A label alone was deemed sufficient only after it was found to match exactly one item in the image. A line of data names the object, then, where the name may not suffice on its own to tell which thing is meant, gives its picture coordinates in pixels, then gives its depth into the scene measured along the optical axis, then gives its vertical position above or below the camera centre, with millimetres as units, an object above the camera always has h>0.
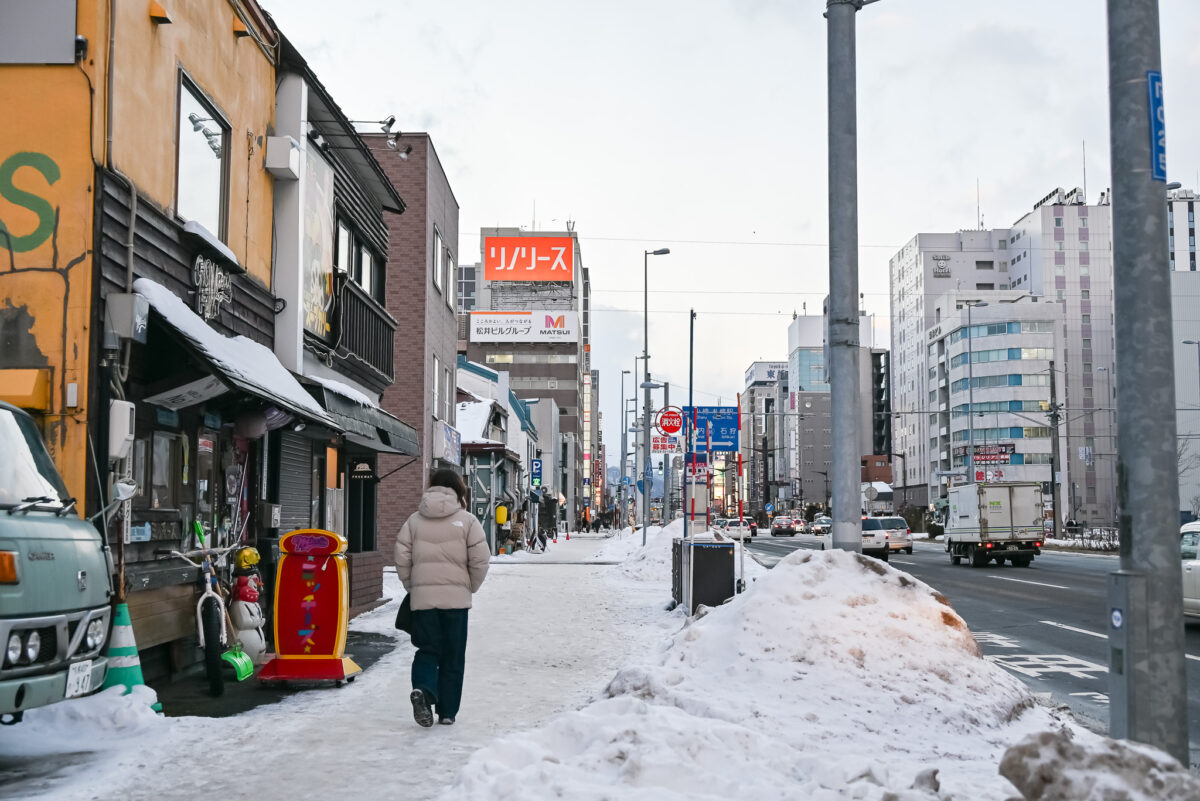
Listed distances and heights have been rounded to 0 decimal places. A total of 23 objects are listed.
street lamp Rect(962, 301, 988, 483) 109062 +9956
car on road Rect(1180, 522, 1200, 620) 14891 -1528
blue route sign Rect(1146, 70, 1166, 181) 5094 +1586
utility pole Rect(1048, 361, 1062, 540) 58188 -586
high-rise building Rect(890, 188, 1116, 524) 119562 +16053
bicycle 8938 -1379
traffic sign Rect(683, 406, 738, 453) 25172 +774
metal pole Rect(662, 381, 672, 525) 35888 -1479
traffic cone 7605 -1379
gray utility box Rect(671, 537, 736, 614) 14938 -1550
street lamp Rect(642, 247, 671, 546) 45838 +2807
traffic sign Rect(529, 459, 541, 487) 52750 -601
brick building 26938 +3870
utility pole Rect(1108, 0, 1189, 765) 4828 +191
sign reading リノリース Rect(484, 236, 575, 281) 109562 +20489
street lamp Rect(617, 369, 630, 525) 90688 +2986
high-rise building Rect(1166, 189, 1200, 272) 135625 +29204
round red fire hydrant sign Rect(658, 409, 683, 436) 26719 +937
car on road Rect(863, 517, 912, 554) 45562 -2946
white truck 34312 -2088
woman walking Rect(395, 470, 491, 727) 7875 -940
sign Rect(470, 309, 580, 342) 119812 +14803
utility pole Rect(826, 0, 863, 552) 9547 +1915
